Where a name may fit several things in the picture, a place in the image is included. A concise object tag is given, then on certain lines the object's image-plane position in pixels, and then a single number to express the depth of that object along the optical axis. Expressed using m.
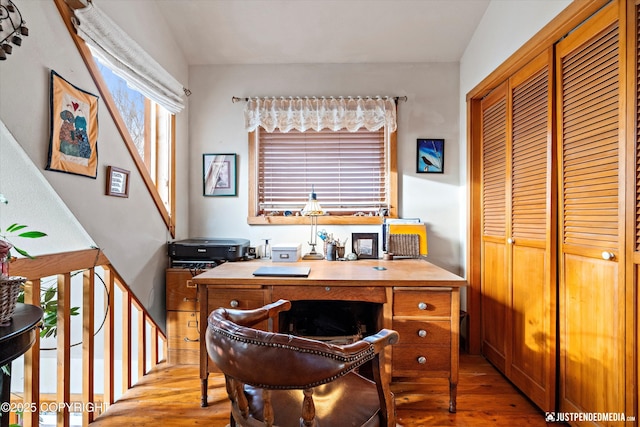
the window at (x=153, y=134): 2.13
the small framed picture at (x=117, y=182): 1.74
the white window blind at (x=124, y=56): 1.52
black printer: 2.30
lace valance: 2.61
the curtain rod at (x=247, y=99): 2.65
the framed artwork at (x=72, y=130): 1.38
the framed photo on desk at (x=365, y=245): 2.55
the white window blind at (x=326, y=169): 2.72
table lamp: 2.41
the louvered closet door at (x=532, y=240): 1.67
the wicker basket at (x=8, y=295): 0.87
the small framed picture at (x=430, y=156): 2.66
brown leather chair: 0.89
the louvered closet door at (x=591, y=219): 1.31
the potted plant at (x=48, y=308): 1.47
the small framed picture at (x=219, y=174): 2.71
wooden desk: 1.73
